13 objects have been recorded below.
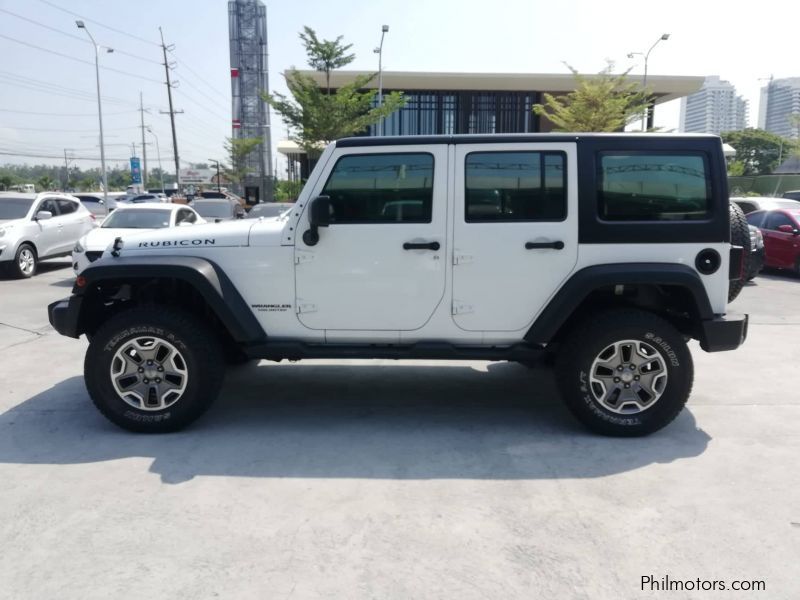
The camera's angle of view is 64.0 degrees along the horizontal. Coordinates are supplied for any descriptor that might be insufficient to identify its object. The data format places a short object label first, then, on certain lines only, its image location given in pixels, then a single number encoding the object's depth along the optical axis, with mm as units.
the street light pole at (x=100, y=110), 32062
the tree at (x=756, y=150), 82188
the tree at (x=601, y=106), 26578
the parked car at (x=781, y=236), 13023
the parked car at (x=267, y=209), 13500
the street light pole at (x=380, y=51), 30228
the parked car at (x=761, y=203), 14133
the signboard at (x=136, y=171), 67581
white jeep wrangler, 4281
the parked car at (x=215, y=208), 15562
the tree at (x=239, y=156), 58062
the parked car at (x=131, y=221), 9984
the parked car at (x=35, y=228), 12375
